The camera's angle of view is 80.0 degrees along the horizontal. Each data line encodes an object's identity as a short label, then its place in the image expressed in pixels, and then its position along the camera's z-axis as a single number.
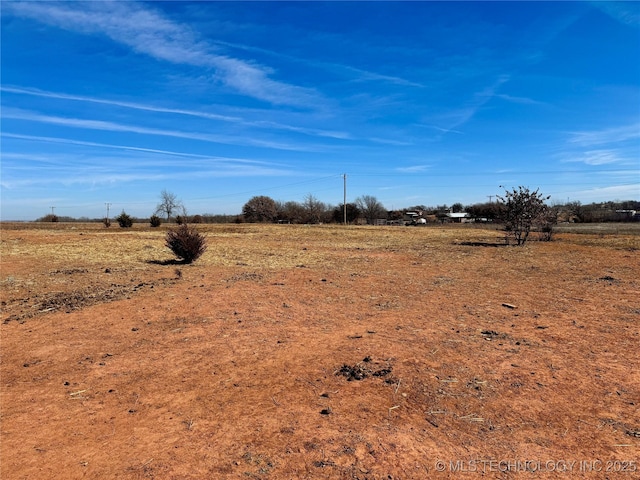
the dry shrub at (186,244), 12.97
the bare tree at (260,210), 60.97
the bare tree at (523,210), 17.83
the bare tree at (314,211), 54.19
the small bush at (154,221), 40.44
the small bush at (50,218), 62.22
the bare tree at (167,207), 76.94
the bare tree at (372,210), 61.97
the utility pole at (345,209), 49.47
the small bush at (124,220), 39.44
